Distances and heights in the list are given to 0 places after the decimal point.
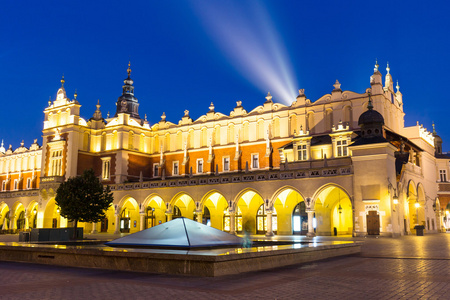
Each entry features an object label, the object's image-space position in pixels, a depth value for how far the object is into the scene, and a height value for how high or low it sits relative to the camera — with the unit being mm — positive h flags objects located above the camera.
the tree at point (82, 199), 36500 +1642
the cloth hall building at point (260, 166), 37094 +5759
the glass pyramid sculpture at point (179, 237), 14219 -716
